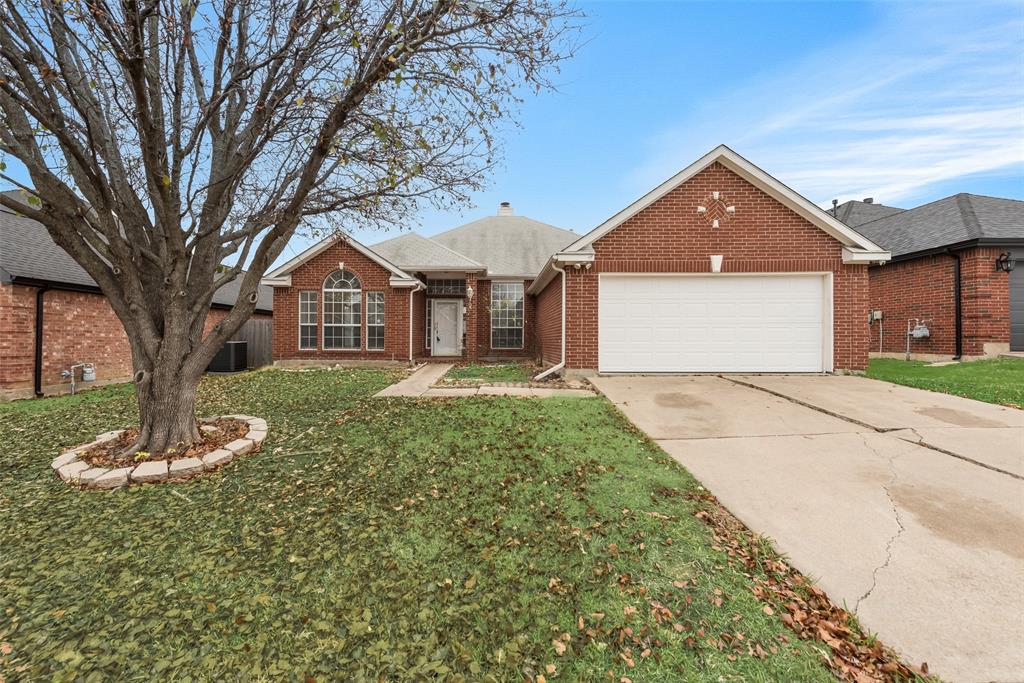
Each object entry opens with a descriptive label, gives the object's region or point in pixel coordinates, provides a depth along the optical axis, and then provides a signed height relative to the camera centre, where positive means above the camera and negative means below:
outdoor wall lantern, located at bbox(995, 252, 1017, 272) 11.15 +1.95
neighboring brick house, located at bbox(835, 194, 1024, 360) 11.30 +1.57
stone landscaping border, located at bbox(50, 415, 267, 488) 3.71 -1.28
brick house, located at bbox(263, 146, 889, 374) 8.94 +1.17
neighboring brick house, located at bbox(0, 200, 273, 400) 8.64 +0.41
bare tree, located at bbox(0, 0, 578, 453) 3.80 +2.27
